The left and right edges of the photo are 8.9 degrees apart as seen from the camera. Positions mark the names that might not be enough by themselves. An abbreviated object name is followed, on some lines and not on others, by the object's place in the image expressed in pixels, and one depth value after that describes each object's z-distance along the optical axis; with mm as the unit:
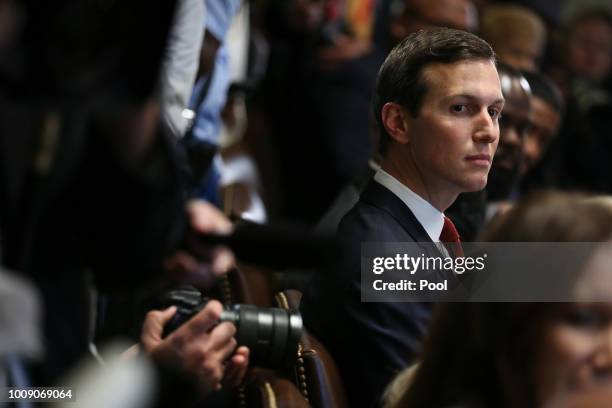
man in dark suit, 5503
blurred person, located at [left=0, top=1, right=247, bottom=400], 5085
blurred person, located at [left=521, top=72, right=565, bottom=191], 6181
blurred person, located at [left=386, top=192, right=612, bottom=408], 5032
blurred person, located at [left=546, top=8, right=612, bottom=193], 7541
